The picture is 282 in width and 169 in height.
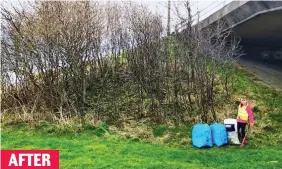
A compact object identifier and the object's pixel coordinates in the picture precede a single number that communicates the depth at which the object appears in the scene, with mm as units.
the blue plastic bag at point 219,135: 6795
